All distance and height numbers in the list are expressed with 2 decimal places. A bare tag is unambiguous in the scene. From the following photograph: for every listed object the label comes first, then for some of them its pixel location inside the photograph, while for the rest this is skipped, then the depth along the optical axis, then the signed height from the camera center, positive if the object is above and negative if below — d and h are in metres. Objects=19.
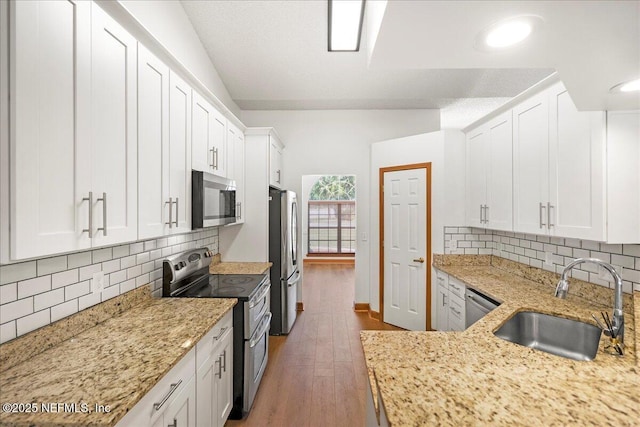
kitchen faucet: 1.34 -0.44
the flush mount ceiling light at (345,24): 2.29 +1.68
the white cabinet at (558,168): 1.80 +0.34
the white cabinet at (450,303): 2.86 -0.93
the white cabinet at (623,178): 1.71 +0.23
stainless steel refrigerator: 3.56 -0.51
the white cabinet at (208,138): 2.21 +0.67
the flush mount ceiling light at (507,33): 0.83 +0.56
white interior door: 3.60 -0.43
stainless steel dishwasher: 2.33 -0.76
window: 9.27 -0.08
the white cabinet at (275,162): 3.66 +0.73
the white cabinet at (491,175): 2.67 +0.41
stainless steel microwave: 2.12 +0.13
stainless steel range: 2.13 -0.69
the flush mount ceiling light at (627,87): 1.25 +0.57
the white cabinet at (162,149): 1.54 +0.40
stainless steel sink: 1.73 -0.76
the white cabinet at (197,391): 1.11 -0.84
